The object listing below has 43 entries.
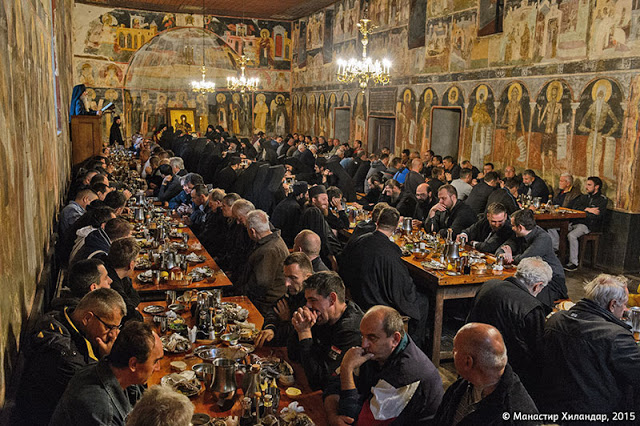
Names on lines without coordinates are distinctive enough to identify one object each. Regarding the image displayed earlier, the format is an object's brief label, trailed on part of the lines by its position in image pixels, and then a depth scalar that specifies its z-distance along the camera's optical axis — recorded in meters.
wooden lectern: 14.25
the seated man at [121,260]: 4.82
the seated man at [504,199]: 9.71
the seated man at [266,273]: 5.86
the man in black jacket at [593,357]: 3.78
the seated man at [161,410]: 2.14
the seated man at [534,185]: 11.62
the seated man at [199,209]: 9.33
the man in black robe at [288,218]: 8.59
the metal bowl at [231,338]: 4.19
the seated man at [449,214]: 8.48
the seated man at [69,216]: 7.75
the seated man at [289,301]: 4.34
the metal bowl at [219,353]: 3.86
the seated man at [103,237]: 5.82
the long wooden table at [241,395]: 3.25
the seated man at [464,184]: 11.34
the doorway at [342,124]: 21.42
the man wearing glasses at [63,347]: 3.39
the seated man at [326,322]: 3.75
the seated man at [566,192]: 10.92
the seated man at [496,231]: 7.34
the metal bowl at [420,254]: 7.04
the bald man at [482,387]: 2.84
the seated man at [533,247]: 6.23
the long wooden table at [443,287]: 6.20
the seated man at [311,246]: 5.49
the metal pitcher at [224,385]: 3.32
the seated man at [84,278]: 4.20
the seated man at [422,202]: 9.62
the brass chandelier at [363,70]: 12.27
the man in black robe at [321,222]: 7.69
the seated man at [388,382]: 3.19
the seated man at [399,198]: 10.13
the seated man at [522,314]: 4.48
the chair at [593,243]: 10.49
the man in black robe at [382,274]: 5.79
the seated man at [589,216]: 10.41
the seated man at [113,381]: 2.74
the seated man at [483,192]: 10.42
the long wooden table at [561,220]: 10.07
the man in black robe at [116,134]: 21.31
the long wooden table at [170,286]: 5.64
